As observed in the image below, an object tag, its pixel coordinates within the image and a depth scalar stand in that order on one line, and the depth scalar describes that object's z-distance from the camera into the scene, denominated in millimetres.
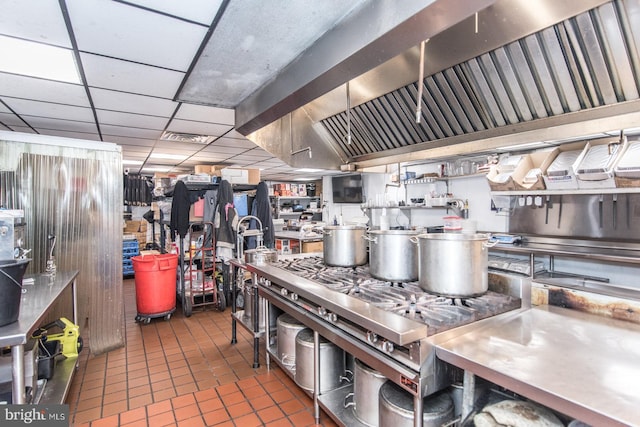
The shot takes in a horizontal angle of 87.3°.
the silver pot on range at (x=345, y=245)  2453
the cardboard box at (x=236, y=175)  5281
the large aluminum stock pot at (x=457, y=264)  1576
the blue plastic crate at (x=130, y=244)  7156
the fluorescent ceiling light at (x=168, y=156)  6210
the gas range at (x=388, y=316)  1335
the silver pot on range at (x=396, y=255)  1971
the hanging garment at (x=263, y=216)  4688
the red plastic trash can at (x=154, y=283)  4062
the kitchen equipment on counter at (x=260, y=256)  3035
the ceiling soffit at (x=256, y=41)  1721
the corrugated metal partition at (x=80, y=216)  3059
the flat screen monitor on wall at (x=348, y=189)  8367
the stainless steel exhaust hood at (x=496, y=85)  1472
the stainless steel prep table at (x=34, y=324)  1532
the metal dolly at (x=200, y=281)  4551
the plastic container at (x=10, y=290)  1570
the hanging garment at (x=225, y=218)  4465
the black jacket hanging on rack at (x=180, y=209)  4465
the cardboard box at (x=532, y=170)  3312
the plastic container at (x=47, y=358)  2426
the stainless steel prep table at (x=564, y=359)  910
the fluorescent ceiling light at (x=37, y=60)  2133
